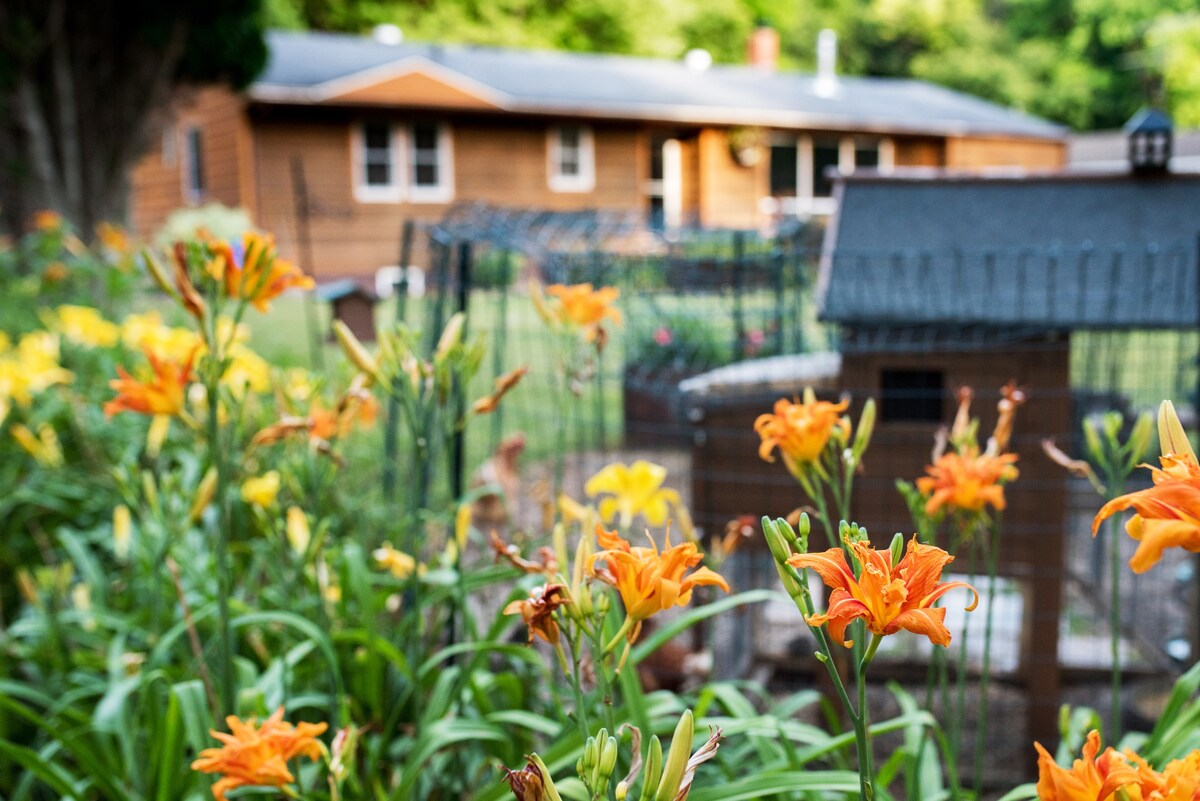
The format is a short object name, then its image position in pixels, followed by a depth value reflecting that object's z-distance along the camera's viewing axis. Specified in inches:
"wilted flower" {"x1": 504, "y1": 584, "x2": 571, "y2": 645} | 33.7
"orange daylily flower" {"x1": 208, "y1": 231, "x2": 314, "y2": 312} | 53.8
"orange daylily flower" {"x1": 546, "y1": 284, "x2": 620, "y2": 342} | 66.9
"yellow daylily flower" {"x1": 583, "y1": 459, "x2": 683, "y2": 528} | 65.8
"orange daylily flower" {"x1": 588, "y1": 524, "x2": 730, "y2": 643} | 32.2
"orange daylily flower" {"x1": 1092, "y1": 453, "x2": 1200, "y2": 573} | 24.5
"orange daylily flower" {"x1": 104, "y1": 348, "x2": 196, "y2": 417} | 54.5
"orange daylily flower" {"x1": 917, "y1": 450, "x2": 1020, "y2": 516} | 47.7
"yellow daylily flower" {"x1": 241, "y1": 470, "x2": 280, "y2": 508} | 71.2
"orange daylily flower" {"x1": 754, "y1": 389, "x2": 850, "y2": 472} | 44.6
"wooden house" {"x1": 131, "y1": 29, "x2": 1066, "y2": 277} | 530.6
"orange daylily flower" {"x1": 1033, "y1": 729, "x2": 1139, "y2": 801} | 24.4
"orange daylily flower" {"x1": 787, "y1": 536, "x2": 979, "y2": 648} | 26.1
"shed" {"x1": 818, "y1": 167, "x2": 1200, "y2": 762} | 97.1
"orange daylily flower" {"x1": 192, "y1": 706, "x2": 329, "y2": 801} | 37.8
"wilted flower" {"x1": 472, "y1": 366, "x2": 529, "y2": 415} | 58.1
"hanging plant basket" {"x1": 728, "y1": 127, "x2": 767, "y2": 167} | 638.5
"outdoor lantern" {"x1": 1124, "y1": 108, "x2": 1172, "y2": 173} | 102.3
